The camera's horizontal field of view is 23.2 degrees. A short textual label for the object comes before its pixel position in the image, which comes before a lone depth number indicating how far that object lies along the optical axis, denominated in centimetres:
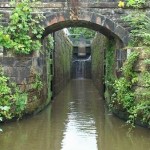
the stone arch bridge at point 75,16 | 1039
